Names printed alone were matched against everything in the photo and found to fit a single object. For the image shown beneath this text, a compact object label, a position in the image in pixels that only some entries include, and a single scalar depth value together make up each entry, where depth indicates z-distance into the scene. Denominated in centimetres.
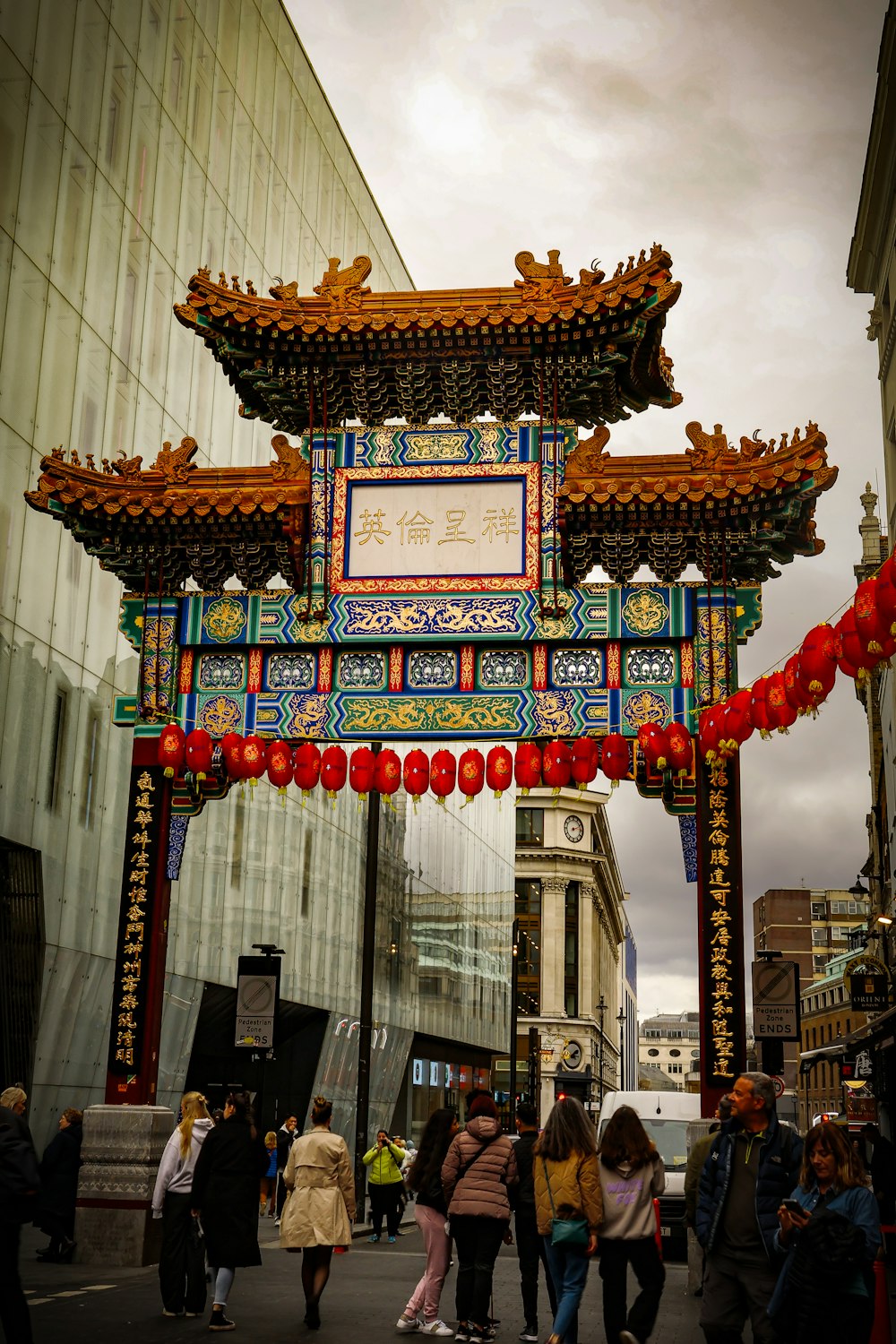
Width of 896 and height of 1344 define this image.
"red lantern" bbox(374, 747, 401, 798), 1630
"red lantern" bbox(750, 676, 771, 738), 1398
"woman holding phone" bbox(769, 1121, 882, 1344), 742
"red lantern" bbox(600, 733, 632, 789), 1540
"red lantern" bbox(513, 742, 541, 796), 1568
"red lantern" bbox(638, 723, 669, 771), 1521
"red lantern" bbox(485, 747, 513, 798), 1598
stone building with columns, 8544
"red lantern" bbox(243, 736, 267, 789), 1598
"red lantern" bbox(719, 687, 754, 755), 1435
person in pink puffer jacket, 1086
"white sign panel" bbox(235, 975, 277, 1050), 1838
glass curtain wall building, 2134
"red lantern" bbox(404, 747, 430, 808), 1596
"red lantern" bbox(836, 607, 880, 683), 1196
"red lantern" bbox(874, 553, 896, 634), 1120
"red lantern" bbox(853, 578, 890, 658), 1153
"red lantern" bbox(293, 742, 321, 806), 1611
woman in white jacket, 1155
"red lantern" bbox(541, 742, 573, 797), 1555
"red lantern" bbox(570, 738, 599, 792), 1539
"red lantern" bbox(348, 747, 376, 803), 1627
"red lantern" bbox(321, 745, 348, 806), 1631
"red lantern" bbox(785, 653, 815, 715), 1327
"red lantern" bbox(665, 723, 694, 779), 1521
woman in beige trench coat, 1105
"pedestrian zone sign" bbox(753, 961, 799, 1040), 1541
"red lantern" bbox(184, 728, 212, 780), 1598
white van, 1917
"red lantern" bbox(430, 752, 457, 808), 1609
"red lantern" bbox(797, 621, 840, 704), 1262
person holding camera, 2095
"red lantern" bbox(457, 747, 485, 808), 1597
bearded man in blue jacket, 797
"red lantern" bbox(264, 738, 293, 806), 1594
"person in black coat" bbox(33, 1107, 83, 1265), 1492
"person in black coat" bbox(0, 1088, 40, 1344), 833
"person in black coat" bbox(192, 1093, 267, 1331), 1088
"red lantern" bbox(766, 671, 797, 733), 1364
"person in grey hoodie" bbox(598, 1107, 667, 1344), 916
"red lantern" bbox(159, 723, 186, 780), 1603
